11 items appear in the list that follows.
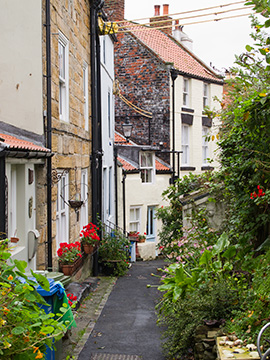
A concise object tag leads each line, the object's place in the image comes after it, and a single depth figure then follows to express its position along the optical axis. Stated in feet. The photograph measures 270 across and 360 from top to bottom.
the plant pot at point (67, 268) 30.30
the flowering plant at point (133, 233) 63.20
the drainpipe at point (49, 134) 27.78
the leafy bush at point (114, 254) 44.60
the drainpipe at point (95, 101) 42.83
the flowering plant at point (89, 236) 37.68
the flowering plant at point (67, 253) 30.58
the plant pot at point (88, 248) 37.60
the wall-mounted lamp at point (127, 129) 60.70
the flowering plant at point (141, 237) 67.34
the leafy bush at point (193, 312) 18.86
